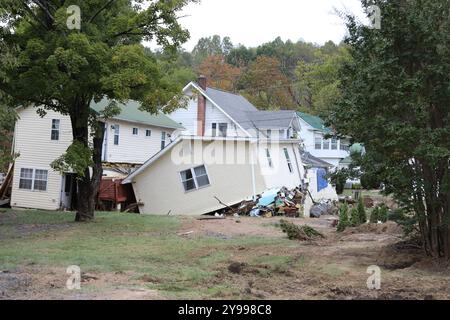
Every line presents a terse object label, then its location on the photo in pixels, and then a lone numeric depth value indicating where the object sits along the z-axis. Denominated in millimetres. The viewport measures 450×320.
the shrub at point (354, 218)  17662
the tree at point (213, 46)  95562
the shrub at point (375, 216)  18516
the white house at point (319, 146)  51381
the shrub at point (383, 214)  18125
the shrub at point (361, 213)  18648
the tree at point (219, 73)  64062
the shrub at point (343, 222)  16547
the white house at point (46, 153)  28969
